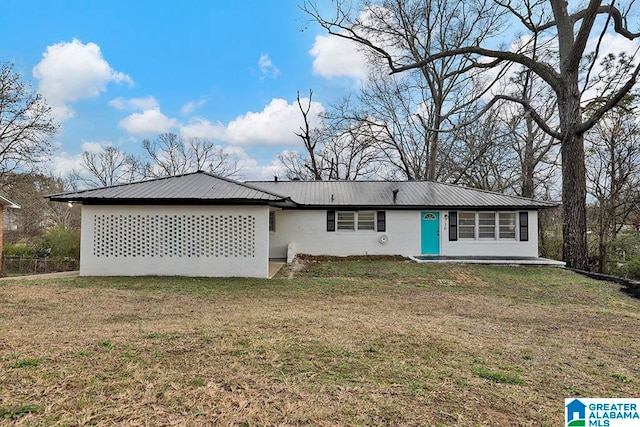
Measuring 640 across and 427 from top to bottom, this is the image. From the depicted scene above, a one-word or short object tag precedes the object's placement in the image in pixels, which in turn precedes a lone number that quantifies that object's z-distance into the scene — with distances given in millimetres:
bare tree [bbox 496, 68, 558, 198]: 19750
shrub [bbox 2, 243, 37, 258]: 17930
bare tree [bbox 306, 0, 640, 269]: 12711
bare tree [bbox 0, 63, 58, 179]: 17812
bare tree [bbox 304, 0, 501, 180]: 17625
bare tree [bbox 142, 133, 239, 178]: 31422
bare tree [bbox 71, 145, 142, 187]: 30578
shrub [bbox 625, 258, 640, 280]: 12117
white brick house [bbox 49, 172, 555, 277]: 10484
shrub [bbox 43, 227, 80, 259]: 17109
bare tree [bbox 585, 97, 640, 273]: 15125
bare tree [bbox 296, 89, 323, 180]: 25984
